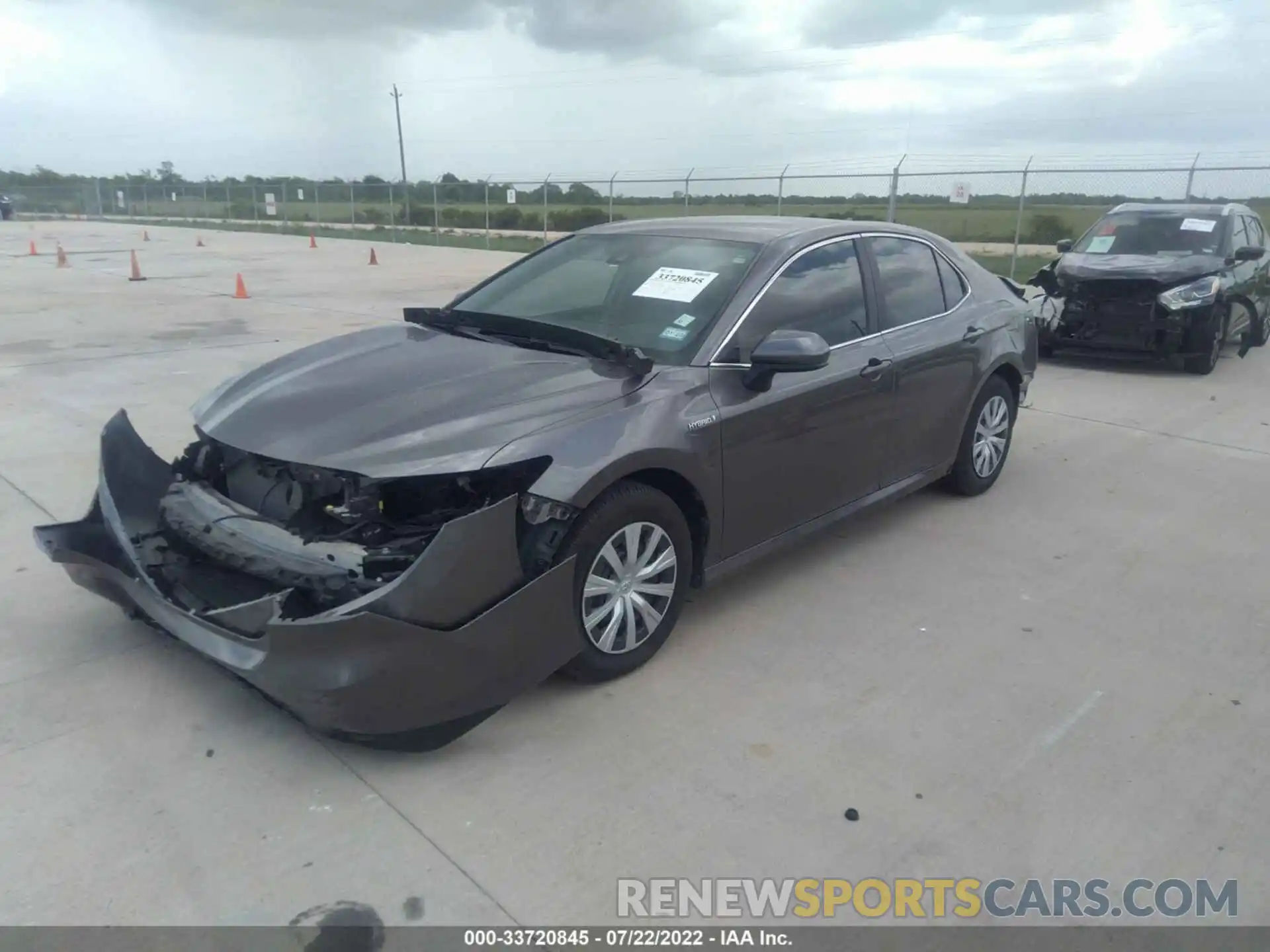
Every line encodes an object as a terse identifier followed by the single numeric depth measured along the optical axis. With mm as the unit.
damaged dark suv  9359
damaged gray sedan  3041
